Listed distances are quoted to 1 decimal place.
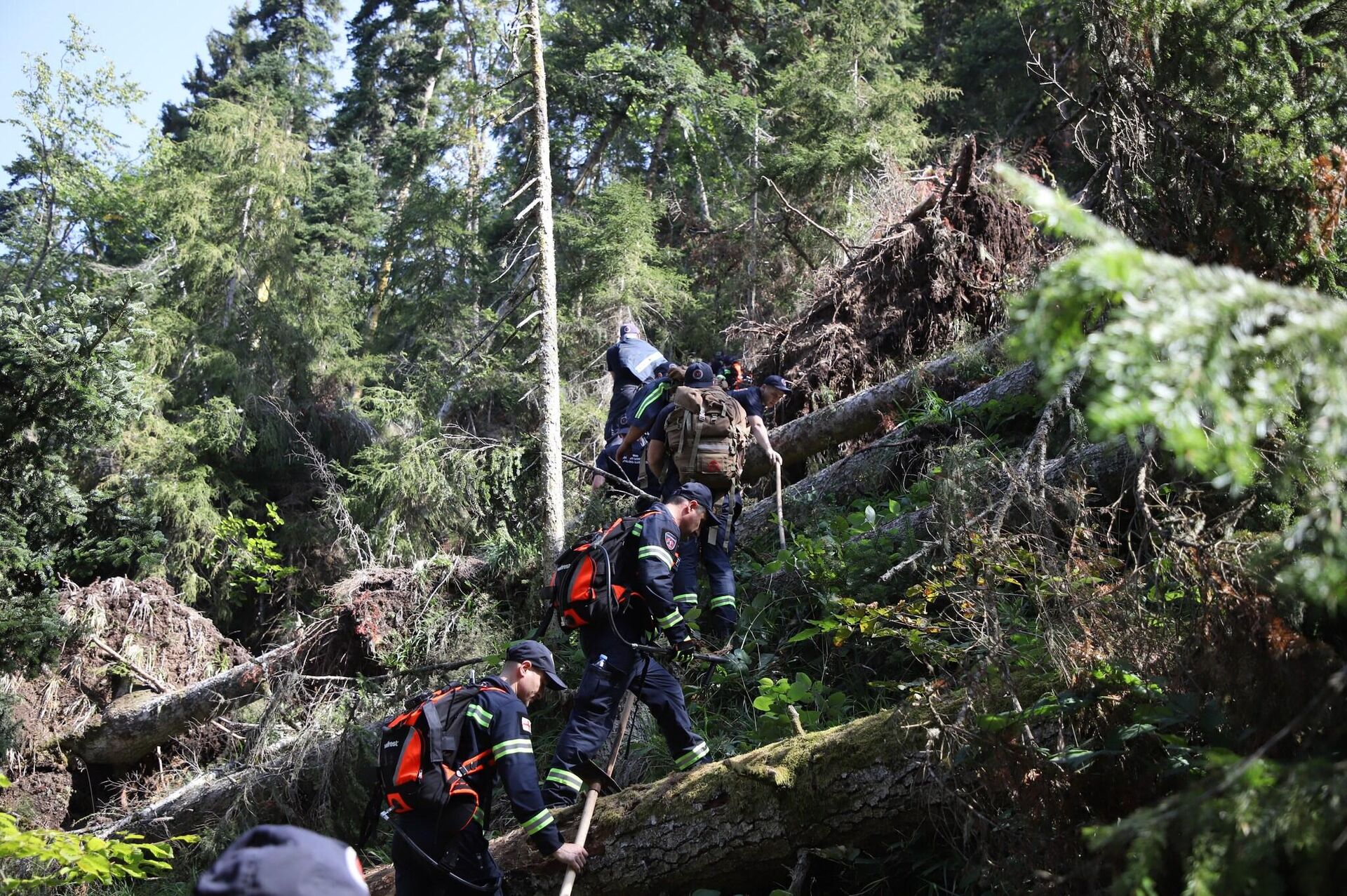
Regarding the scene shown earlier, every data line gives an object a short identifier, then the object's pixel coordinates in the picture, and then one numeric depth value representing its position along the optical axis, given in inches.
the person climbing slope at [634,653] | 235.3
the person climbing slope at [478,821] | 201.8
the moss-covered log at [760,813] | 190.7
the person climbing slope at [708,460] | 306.5
